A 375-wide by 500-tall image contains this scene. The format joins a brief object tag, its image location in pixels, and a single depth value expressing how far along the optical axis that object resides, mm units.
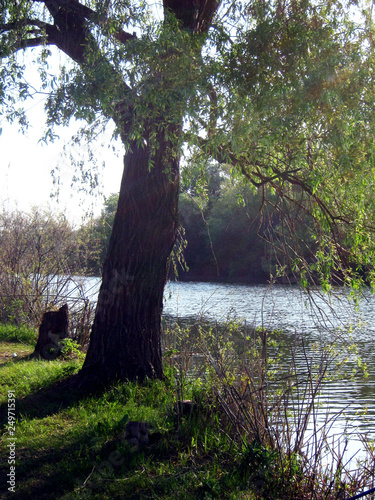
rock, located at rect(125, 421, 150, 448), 4598
